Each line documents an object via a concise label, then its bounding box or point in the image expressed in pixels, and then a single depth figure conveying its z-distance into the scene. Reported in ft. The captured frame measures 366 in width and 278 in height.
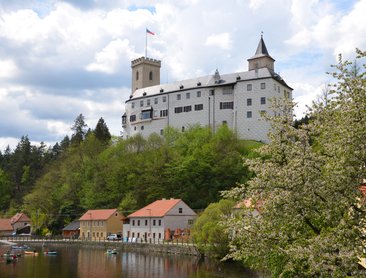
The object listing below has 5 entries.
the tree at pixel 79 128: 425.20
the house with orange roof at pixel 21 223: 324.95
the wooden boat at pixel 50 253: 197.57
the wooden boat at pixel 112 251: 193.00
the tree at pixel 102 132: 377.50
